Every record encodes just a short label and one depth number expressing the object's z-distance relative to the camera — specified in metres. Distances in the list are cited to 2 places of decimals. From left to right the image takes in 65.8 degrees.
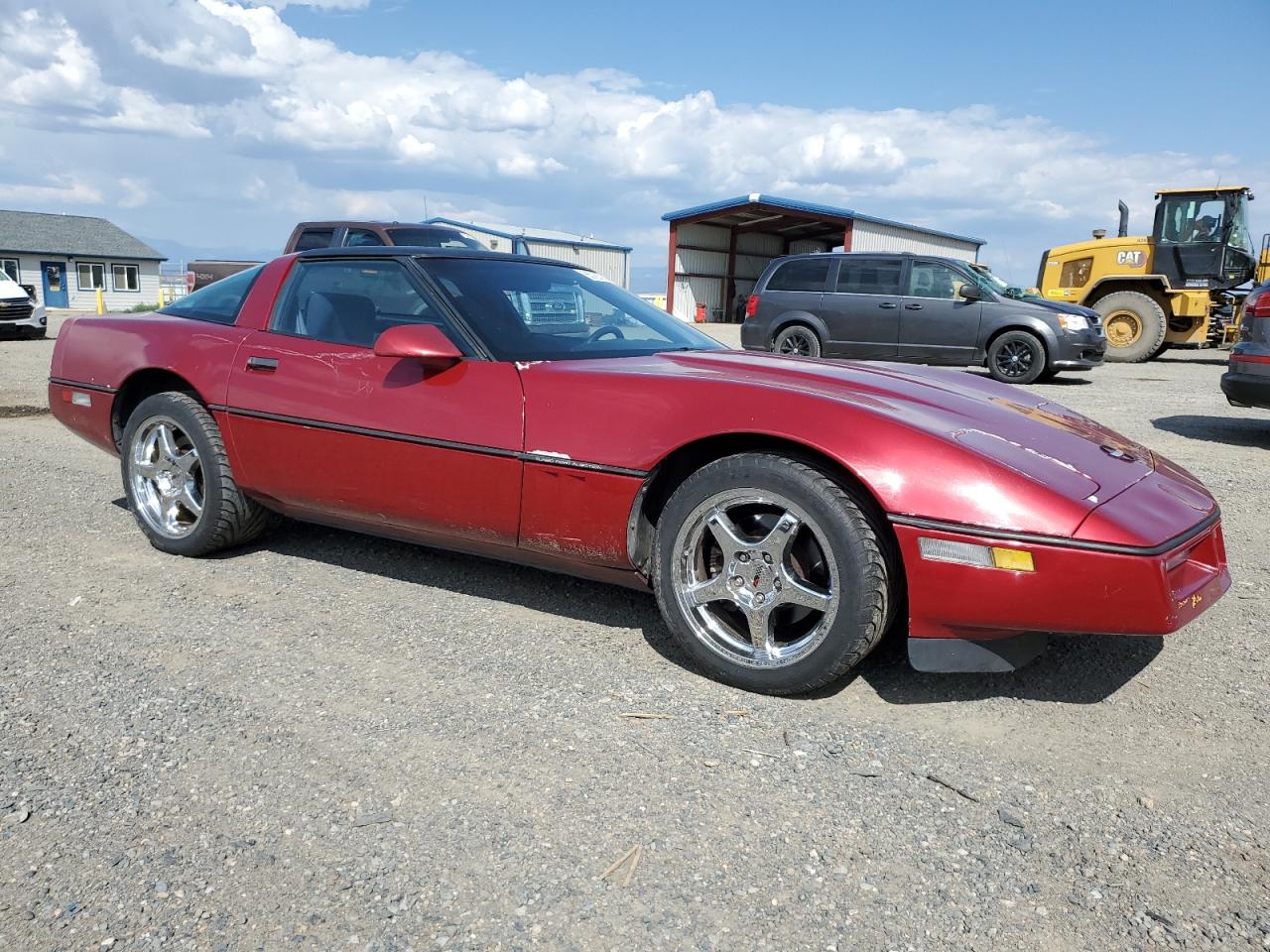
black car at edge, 7.19
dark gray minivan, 12.40
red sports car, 2.59
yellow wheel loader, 15.65
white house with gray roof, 41.78
